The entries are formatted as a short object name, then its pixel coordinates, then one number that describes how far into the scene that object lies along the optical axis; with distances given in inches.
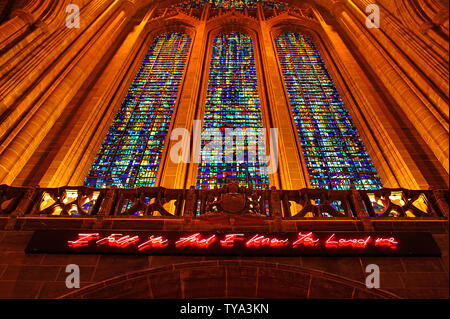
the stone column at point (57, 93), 364.8
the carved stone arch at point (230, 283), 257.8
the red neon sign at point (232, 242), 278.8
